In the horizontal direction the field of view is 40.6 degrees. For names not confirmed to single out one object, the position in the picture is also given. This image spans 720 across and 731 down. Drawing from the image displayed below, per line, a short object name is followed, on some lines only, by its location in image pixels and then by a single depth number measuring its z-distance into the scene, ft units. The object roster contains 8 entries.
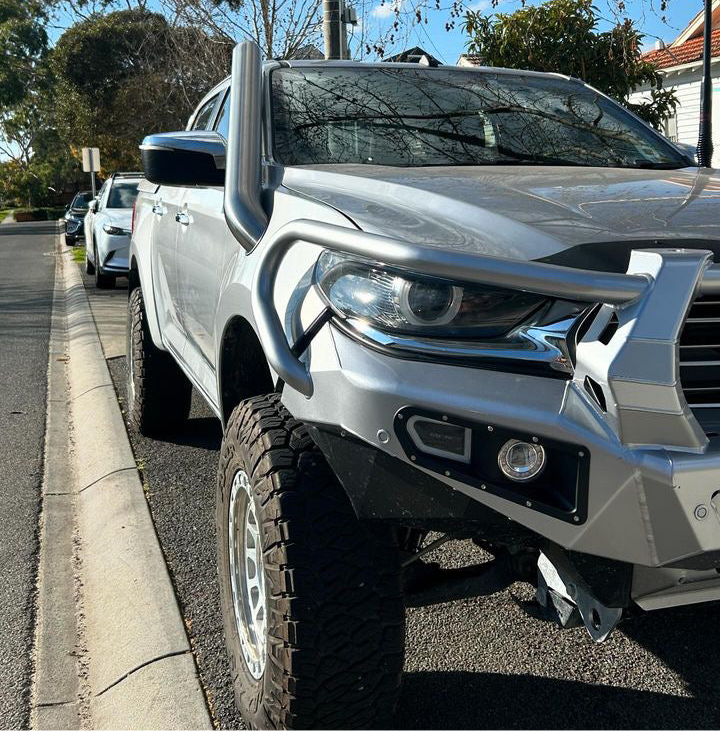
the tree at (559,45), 31.27
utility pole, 32.91
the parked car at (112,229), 45.14
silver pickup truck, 6.18
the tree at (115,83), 72.69
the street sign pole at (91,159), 85.53
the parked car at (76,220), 82.48
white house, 70.95
